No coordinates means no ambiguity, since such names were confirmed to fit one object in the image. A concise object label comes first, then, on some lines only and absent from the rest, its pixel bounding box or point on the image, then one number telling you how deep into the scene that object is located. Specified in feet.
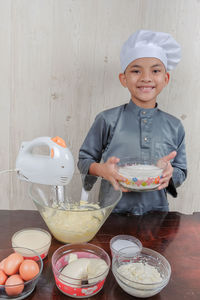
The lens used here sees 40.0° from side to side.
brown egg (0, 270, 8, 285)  2.24
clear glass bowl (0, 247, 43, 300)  2.19
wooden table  2.46
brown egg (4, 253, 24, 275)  2.33
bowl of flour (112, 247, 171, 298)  2.32
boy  4.37
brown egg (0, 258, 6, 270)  2.36
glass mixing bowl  2.88
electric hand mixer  2.78
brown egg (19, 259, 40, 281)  2.32
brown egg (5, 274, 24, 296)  2.18
